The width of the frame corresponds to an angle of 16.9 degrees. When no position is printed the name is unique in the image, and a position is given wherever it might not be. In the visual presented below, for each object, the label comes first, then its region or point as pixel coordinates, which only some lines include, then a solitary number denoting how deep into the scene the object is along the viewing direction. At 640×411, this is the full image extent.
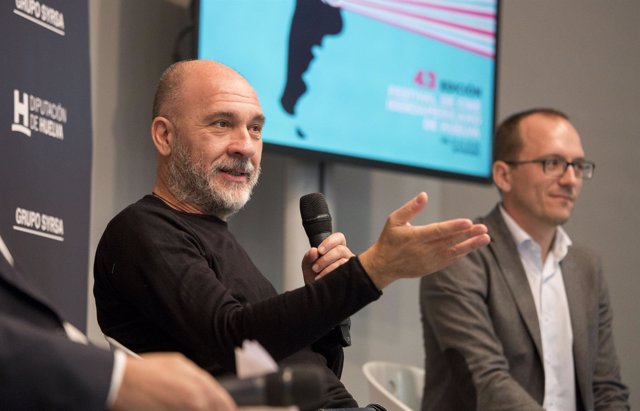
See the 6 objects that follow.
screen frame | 3.76
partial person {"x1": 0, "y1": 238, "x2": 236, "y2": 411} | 2.43
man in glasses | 3.69
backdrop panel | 3.16
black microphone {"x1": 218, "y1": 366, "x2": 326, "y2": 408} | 2.40
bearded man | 2.83
